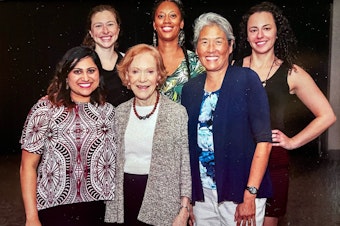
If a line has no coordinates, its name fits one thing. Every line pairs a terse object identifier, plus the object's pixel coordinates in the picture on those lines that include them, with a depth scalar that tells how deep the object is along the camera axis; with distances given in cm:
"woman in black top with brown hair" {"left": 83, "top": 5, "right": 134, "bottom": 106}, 138
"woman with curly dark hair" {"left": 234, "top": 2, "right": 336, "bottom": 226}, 132
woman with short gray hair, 119
